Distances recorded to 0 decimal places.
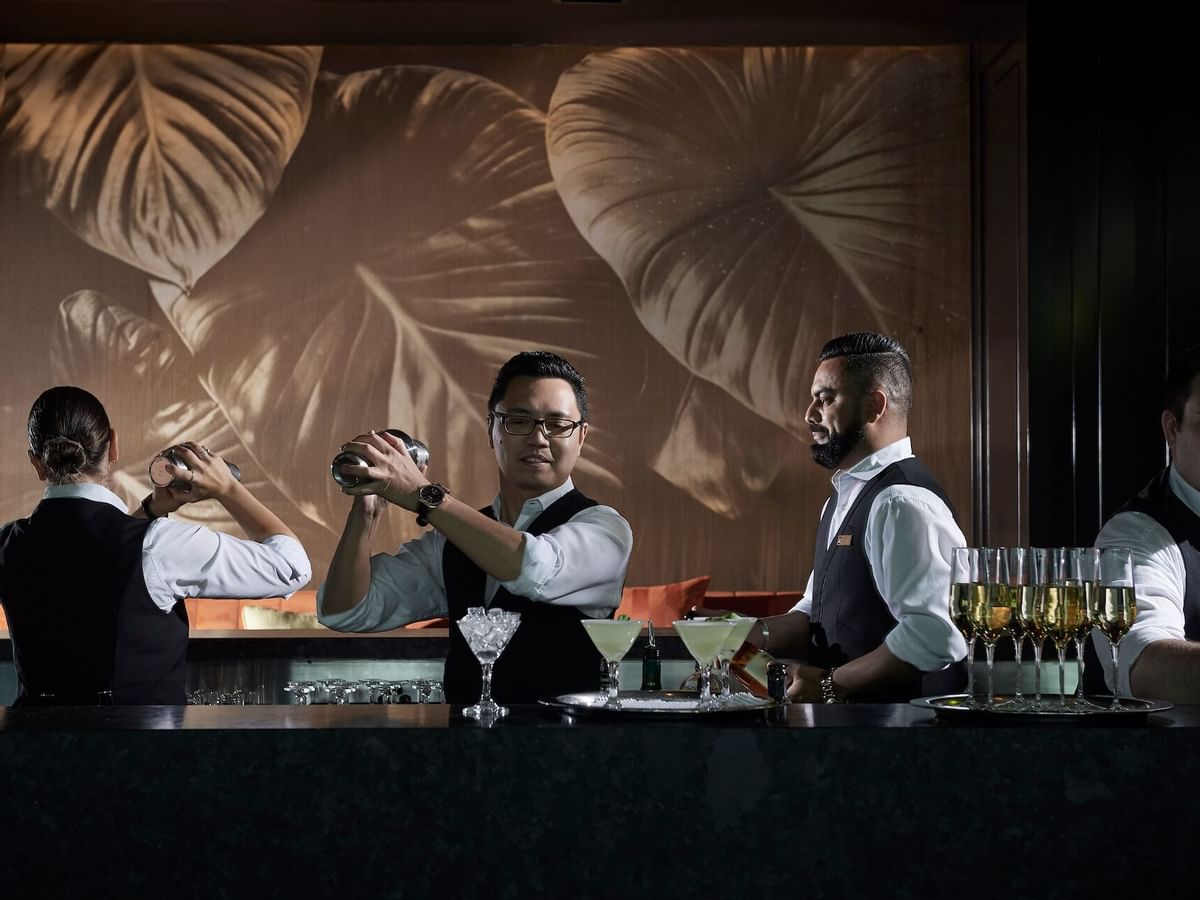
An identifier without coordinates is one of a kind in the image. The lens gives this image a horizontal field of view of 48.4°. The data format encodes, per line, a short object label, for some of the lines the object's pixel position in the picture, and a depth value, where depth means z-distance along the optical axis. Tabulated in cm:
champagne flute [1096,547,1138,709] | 171
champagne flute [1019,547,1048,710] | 170
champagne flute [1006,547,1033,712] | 171
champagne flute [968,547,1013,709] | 171
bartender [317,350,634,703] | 217
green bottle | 186
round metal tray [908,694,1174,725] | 162
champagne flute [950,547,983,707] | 173
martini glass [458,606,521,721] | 175
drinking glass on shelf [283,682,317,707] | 273
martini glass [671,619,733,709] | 173
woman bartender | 245
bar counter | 157
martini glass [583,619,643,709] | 173
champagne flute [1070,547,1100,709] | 171
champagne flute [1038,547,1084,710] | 170
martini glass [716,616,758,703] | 176
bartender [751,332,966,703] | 243
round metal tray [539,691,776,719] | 163
